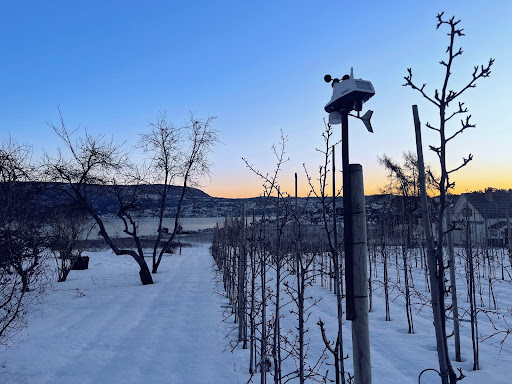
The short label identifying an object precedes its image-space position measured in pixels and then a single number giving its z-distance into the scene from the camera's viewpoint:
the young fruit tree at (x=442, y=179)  2.78
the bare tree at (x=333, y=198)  3.59
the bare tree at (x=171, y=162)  16.72
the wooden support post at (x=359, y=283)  2.60
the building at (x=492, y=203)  33.75
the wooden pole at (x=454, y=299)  5.51
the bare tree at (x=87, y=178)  14.21
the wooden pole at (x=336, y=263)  3.56
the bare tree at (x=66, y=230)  16.11
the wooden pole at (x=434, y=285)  2.76
